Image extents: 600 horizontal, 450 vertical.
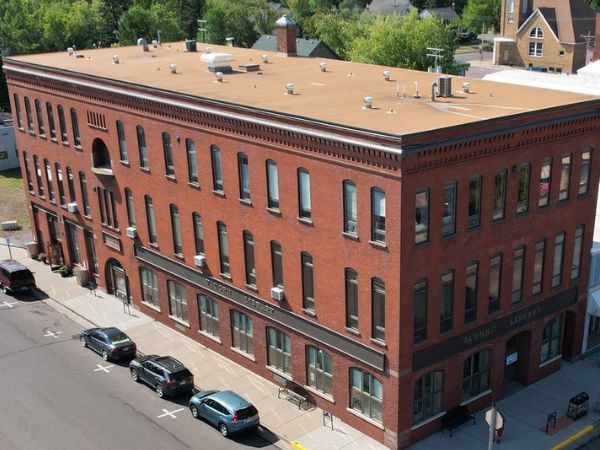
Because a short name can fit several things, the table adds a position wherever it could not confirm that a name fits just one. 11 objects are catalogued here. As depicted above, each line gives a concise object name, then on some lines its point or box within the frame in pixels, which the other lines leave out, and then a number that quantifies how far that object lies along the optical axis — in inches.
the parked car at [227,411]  1188.5
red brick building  1106.1
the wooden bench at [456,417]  1213.1
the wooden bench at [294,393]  1311.5
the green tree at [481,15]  5821.9
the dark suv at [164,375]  1321.4
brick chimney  1993.1
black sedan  1473.9
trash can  1228.5
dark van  1802.4
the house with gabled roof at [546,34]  4439.0
